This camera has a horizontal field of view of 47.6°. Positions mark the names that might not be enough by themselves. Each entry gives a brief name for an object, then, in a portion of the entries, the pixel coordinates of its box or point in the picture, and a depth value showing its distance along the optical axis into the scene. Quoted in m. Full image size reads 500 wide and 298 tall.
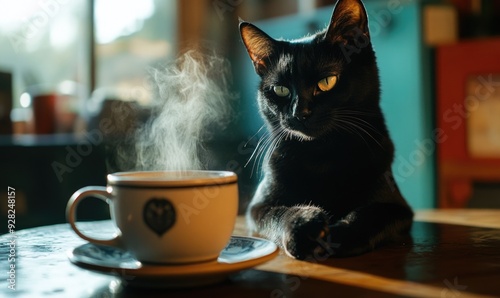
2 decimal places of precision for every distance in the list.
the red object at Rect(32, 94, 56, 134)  2.92
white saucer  0.55
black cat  0.87
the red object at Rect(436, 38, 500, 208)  2.28
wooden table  0.55
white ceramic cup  0.57
